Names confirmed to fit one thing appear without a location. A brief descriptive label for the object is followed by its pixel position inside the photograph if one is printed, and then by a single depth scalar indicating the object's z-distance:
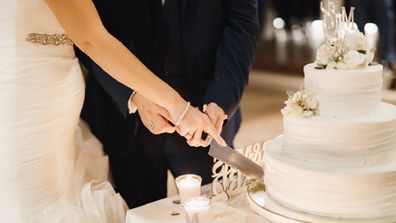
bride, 1.87
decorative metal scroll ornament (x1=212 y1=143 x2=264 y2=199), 2.14
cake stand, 1.70
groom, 2.34
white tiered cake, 1.70
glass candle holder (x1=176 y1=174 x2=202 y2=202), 1.98
